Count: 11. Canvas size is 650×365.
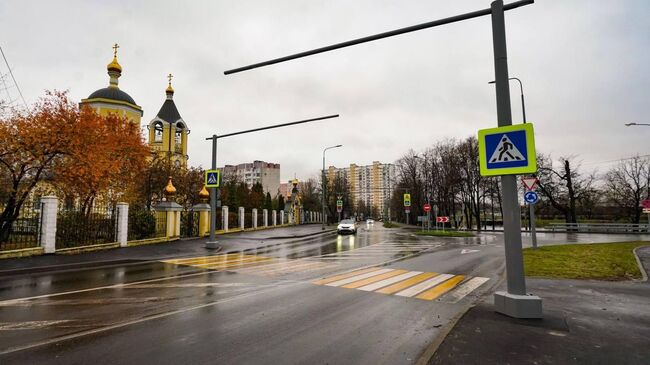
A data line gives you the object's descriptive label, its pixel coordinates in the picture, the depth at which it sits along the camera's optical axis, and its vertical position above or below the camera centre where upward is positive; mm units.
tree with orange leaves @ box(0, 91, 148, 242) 13844 +2769
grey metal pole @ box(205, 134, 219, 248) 17438 +545
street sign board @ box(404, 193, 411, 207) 33956 +1188
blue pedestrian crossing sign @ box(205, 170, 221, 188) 17484 +1882
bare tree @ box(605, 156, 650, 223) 47178 +2863
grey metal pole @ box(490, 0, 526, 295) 5660 +403
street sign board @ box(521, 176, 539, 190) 16259 +1305
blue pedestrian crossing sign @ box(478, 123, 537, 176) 5715 +1038
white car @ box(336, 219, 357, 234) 33656 -1500
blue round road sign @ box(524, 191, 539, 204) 16484 +645
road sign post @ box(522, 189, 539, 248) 16361 +622
